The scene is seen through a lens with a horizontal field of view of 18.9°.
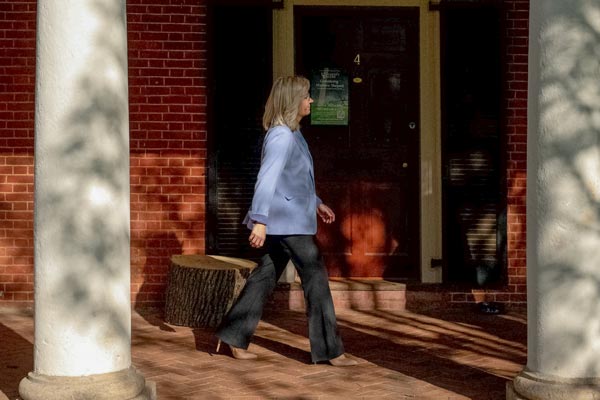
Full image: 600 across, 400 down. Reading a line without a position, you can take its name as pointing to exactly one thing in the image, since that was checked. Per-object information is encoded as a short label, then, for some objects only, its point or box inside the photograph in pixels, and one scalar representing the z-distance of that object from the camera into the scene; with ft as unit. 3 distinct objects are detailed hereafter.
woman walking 38.52
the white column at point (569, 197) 29.72
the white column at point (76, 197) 28.97
